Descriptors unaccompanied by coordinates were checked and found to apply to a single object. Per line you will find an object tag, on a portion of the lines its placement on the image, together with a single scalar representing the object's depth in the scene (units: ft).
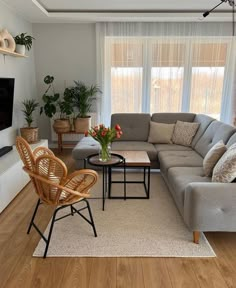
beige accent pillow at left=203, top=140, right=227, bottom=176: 8.46
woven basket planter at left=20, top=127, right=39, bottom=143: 13.61
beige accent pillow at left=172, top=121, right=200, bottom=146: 12.95
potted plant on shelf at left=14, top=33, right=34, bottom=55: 13.15
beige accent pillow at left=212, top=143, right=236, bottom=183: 7.04
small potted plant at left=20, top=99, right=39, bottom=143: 13.62
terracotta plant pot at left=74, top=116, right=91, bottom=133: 16.07
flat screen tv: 11.27
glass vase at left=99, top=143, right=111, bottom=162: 9.43
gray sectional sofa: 6.70
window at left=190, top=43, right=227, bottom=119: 16.28
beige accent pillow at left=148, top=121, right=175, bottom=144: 13.43
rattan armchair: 6.15
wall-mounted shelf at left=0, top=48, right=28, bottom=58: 11.20
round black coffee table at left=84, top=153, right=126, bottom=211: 9.15
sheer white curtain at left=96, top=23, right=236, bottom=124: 15.96
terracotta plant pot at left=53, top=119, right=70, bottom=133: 16.01
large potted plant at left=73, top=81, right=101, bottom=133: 16.08
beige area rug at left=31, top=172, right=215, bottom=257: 6.85
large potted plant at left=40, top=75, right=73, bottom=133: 15.77
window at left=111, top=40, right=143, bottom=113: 16.33
